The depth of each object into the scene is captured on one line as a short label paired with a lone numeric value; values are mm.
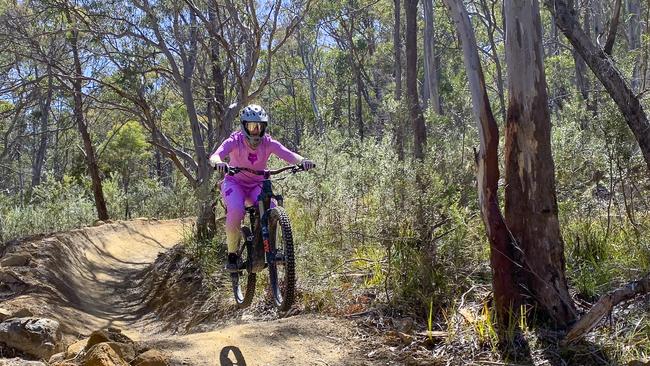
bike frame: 5594
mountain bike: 5371
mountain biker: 5797
